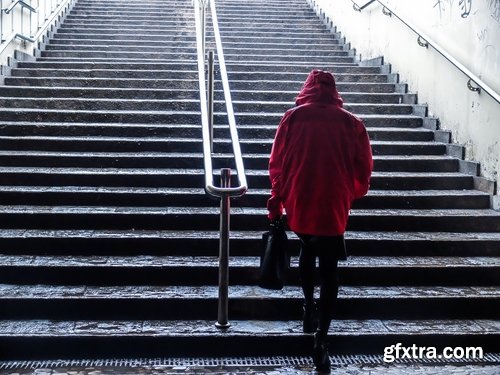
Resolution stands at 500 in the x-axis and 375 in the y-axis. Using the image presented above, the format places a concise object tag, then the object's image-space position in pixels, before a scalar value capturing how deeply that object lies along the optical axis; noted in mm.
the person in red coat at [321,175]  3938
